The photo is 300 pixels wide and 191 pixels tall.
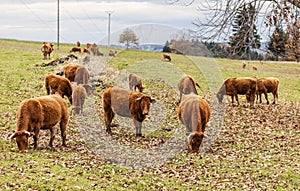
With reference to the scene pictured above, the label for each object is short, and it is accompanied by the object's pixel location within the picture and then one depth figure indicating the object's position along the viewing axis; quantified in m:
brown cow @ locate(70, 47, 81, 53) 50.47
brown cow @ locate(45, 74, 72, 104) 22.81
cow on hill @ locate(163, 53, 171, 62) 51.57
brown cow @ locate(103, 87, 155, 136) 16.97
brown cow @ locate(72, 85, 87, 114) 21.20
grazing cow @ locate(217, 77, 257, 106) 26.10
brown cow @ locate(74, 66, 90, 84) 26.73
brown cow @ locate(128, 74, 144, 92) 27.37
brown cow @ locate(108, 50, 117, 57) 47.90
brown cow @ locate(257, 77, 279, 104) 27.78
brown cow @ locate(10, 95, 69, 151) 13.05
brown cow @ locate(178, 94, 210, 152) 14.65
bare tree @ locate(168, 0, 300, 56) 18.03
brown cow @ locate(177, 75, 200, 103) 25.31
